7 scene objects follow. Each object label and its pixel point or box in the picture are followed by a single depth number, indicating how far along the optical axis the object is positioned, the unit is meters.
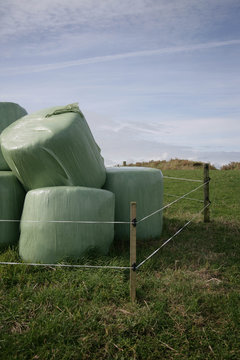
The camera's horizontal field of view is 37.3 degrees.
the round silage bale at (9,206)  4.38
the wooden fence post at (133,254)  3.13
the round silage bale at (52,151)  3.96
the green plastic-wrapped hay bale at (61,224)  3.78
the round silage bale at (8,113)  5.16
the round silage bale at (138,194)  4.75
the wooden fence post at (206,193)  6.78
